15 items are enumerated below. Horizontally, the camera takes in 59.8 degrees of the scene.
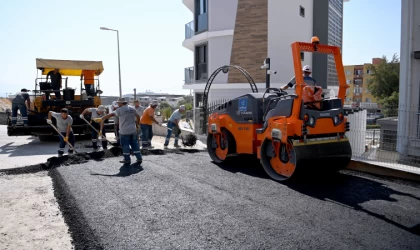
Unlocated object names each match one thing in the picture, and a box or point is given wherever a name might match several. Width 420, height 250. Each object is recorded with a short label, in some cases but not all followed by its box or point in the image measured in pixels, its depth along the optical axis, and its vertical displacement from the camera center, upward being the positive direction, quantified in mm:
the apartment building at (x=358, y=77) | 58322 +3076
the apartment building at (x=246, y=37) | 17344 +3053
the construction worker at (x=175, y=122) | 11016 -700
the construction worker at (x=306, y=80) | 6090 +293
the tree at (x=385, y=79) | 36156 +1755
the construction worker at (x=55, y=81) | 12966 +686
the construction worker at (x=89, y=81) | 13695 +711
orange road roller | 5547 -492
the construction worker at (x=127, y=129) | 7590 -629
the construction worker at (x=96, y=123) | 10383 -713
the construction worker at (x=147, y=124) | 10453 -717
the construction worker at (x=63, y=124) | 8859 -592
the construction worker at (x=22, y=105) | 12042 -148
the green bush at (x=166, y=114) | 22097 -906
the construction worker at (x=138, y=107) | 12105 -265
